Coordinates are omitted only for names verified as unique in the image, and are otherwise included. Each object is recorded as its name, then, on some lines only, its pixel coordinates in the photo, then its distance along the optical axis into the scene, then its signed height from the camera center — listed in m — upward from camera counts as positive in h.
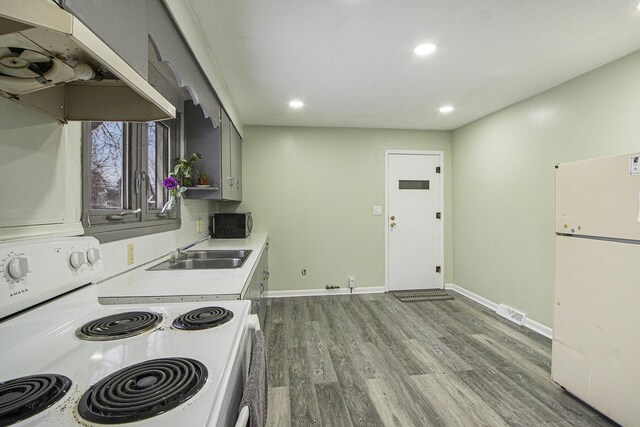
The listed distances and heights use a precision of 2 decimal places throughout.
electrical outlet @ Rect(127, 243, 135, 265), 1.64 -0.23
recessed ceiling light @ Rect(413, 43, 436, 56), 2.02 +1.19
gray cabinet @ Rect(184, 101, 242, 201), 2.63 +0.63
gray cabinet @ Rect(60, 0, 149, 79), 0.67 +0.53
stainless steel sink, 2.14 -0.36
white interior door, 4.20 -0.12
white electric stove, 0.54 -0.36
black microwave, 3.35 -0.13
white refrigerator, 1.54 -0.43
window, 1.39 +0.21
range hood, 0.52 +0.38
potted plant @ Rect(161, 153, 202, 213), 2.07 +0.33
